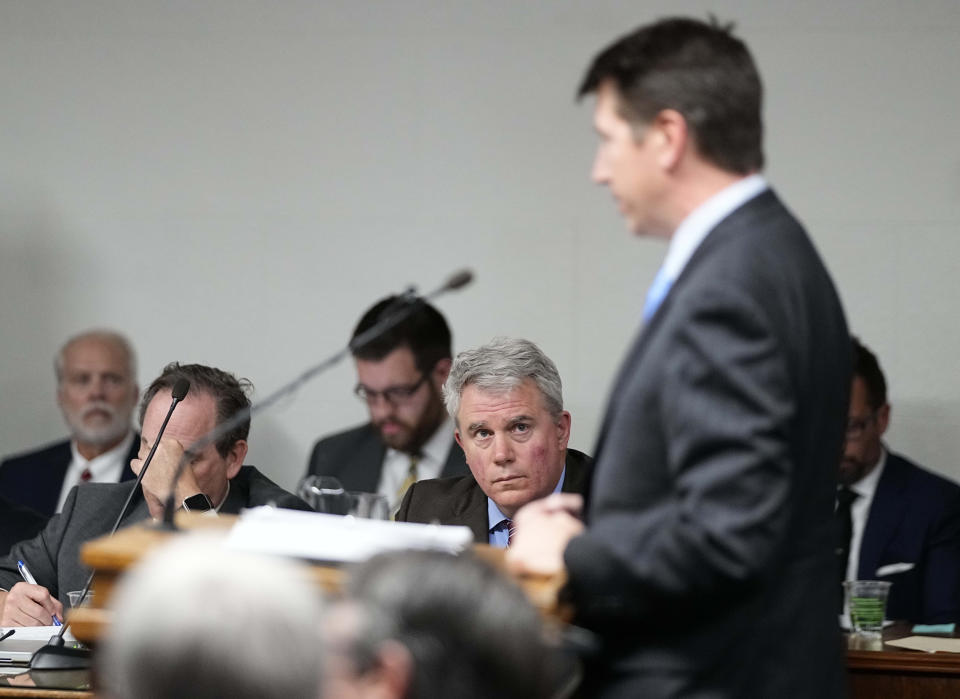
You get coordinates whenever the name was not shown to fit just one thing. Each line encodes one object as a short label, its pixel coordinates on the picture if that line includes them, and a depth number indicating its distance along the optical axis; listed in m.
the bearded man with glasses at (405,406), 10.08
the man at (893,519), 8.88
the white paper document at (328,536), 3.50
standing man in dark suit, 3.22
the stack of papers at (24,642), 6.03
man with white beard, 10.96
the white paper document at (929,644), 6.96
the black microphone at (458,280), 4.20
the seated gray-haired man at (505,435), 7.03
